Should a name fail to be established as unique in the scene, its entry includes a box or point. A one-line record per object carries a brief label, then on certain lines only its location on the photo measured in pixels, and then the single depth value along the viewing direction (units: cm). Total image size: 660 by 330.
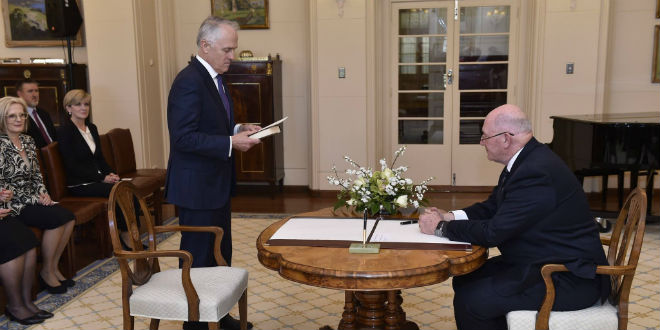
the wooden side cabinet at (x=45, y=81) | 754
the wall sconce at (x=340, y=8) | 771
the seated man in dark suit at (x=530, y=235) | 276
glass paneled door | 805
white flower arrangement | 341
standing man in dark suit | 334
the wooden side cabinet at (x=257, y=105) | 785
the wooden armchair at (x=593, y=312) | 268
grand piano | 554
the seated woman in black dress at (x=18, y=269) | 410
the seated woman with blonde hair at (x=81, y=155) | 550
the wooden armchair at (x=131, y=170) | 630
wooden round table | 252
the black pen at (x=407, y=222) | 331
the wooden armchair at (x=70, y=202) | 502
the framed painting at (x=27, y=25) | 809
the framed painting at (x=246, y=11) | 824
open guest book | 288
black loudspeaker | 743
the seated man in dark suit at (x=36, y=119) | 593
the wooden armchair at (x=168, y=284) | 301
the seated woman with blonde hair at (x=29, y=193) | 450
